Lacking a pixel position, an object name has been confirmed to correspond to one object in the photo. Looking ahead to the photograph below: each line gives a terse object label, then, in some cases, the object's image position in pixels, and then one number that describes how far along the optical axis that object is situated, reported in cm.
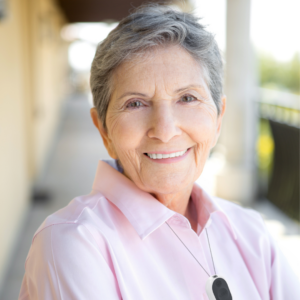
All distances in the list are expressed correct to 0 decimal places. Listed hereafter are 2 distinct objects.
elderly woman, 112
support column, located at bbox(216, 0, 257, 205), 514
